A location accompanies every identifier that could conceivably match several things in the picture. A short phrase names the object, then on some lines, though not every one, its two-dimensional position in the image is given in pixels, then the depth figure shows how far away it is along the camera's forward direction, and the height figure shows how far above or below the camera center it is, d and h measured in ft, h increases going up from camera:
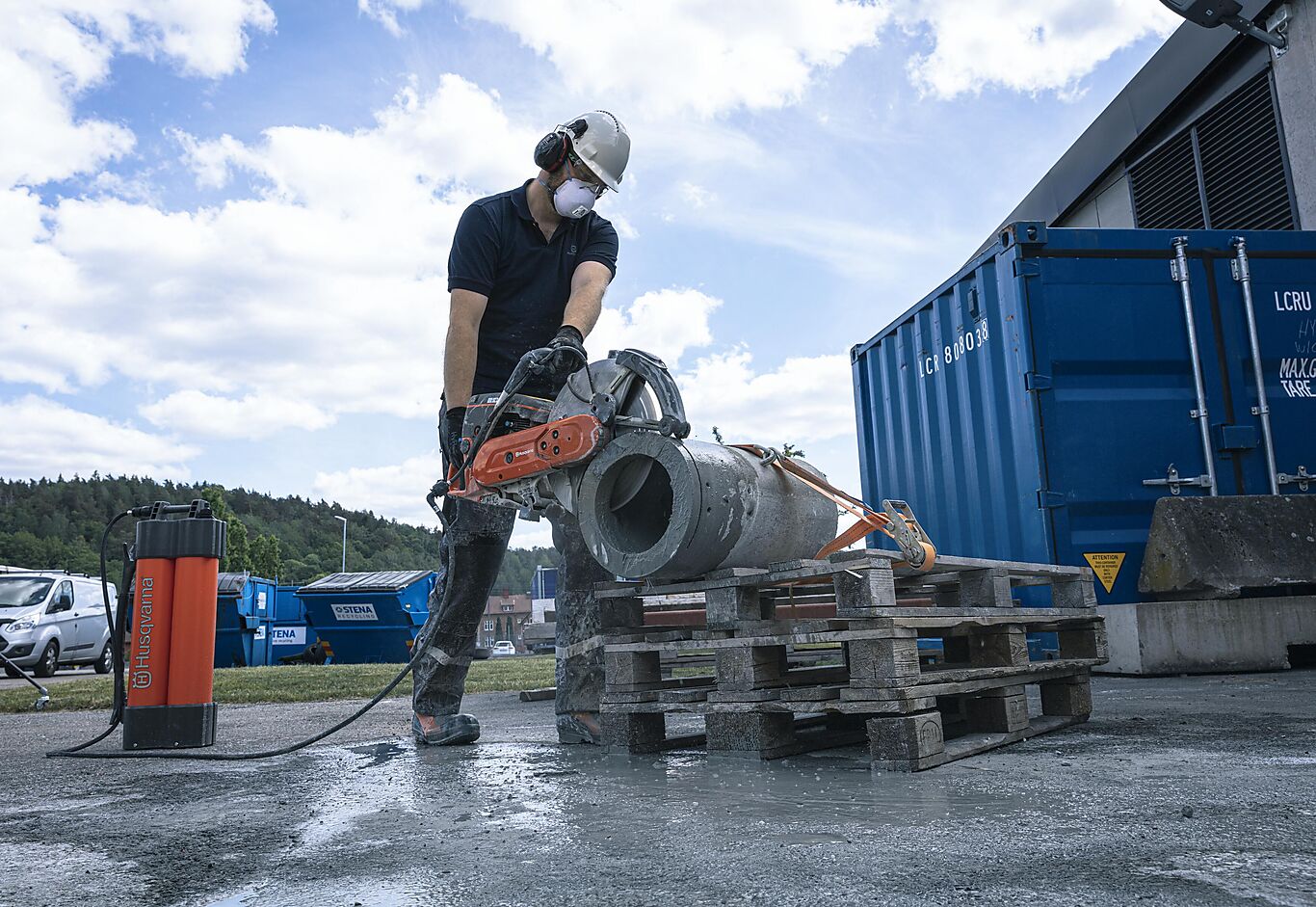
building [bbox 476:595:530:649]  291.89 +3.79
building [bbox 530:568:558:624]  176.50 +6.63
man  12.31 +3.70
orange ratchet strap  10.23 +0.99
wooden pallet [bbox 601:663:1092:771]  9.32 -1.18
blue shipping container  19.94 +4.63
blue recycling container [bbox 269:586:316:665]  69.56 +0.60
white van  47.52 +1.10
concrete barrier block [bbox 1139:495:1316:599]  18.67 +1.12
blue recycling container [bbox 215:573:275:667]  64.75 +0.99
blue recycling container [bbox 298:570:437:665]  65.92 +1.34
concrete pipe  10.15 +1.23
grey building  25.77 +13.68
